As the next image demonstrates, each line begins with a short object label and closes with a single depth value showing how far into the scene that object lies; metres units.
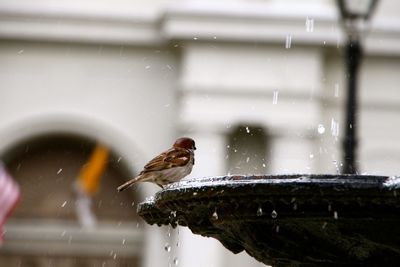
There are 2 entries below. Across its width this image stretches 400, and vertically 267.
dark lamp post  19.97
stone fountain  9.63
